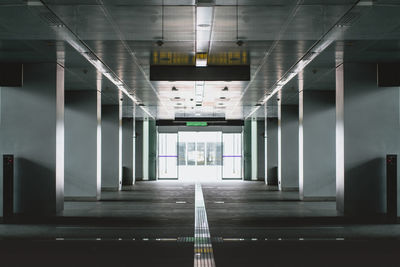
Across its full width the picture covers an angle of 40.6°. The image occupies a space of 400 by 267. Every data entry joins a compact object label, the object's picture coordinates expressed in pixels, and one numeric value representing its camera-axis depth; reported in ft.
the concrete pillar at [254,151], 127.03
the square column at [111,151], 85.81
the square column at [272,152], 107.04
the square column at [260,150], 125.49
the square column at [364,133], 50.60
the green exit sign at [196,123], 102.02
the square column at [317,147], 70.18
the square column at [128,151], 108.48
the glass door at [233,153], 146.61
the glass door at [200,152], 153.89
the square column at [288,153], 86.38
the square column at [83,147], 68.69
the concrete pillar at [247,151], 132.36
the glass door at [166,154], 144.77
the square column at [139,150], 127.85
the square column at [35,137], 49.57
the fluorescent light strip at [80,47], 32.27
